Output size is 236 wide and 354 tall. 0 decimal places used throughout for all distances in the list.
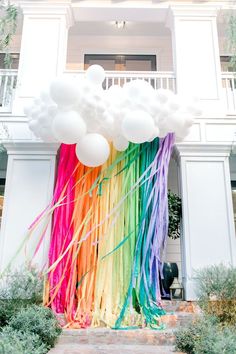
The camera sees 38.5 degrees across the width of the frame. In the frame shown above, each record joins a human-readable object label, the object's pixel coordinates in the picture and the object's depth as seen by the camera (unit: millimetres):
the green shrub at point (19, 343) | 2488
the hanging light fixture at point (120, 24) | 6816
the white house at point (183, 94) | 4789
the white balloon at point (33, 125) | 4172
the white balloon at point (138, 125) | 3781
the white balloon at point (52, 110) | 3887
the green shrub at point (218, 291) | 3746
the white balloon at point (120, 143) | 4252
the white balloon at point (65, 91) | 3586
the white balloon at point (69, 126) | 3651
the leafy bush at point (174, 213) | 4980
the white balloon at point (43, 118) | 4003
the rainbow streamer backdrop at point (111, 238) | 4066
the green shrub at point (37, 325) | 3225
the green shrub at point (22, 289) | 3924
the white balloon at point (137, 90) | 3920
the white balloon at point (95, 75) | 3943
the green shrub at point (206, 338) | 2678
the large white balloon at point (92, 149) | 3906
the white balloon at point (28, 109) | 4215
